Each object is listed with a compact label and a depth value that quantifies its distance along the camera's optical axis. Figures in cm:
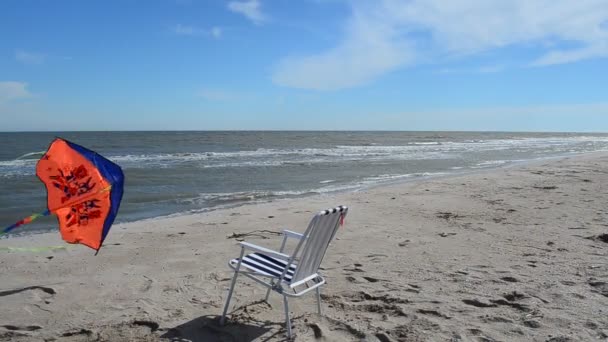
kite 357
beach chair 328
